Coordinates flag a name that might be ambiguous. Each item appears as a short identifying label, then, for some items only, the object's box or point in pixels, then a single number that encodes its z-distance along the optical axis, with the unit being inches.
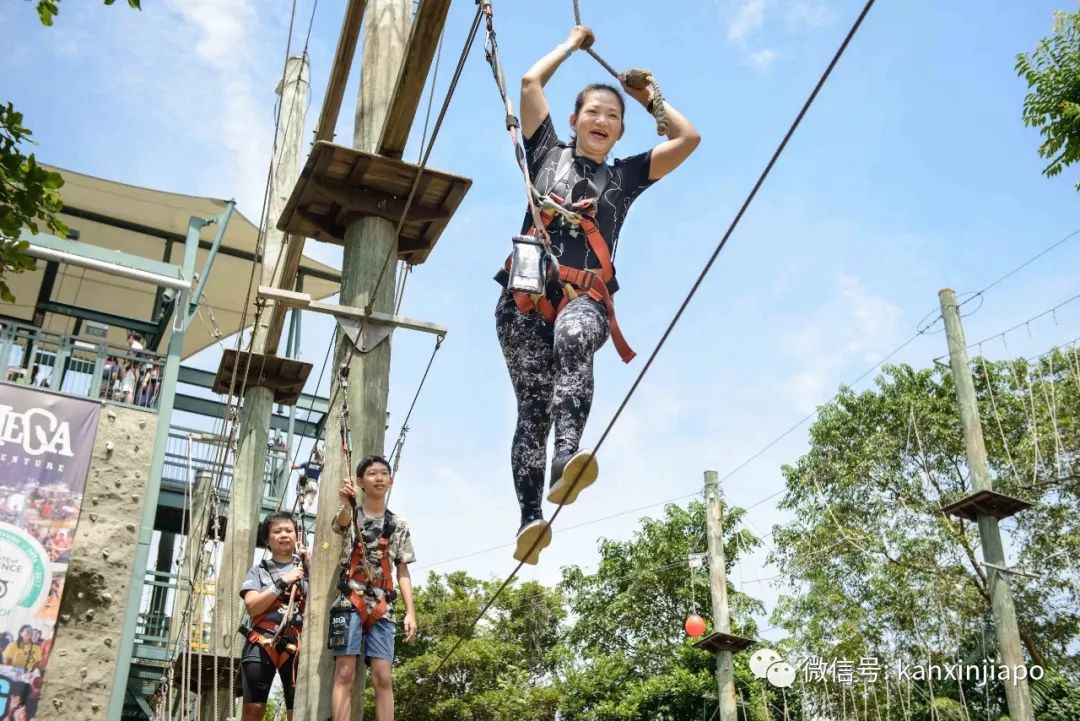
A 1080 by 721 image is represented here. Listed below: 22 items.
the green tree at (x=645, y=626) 832.9
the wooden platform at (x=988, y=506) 339.0
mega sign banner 355.9
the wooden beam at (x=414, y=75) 190.5
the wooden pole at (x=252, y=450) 330.6
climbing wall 362.3
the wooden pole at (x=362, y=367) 175.6
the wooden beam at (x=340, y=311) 202.8
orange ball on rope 526.9
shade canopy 562.3
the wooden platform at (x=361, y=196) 211.3
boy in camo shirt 172.2
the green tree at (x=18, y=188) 183.3
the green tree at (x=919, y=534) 728.3
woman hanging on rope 135.9
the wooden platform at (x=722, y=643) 470.0
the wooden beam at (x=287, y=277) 293.6
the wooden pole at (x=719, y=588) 473.1
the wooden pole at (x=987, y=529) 328.2
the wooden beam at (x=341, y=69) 242.4
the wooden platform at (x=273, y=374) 362.6
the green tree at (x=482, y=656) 844.0
